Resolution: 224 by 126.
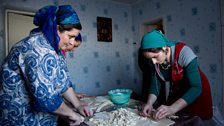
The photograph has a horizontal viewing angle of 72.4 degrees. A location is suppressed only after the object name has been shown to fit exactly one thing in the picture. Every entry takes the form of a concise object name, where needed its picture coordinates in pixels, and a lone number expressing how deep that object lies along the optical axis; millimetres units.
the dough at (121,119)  775
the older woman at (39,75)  602
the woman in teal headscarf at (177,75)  892
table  773
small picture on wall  2775
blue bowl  1146
